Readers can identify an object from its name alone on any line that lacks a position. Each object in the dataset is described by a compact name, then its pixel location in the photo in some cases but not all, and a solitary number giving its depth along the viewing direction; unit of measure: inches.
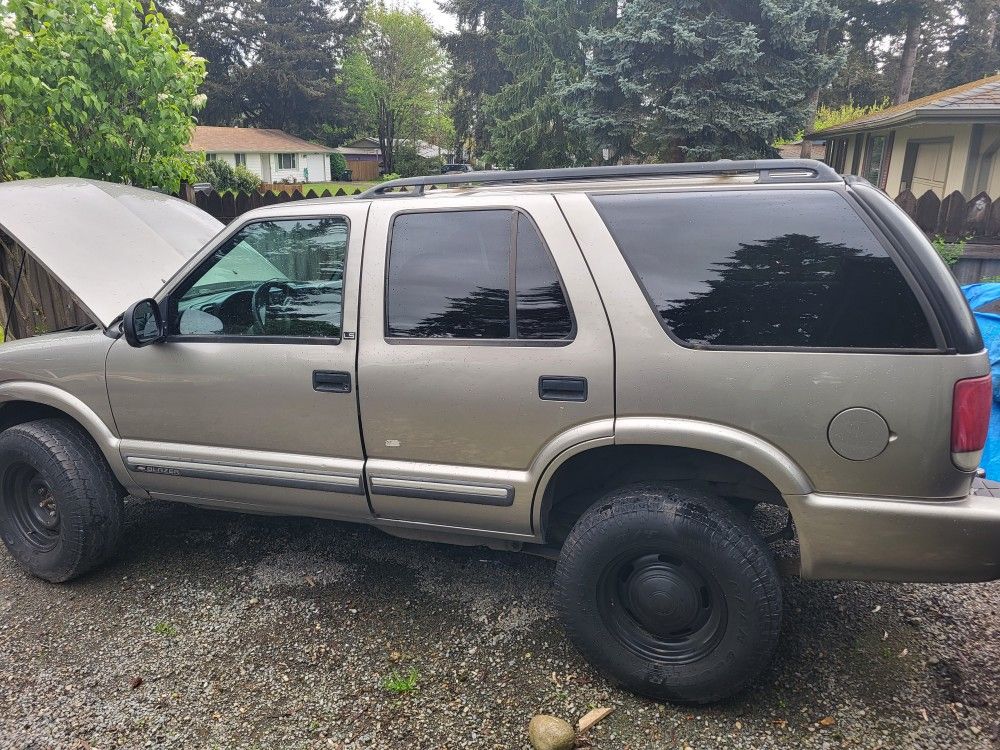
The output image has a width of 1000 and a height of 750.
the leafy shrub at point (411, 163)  1860.1
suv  93.6
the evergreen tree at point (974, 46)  1413.6
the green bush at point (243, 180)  1307.8
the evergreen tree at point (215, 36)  1690.5
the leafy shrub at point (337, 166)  2042.3
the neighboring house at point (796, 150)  1281.5
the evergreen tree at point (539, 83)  877.8
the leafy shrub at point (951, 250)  356.4
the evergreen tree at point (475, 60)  1085.8
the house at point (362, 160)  2240.4
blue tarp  165.3
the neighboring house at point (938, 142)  559.5
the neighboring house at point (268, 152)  1642.5
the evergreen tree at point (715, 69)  633.6
